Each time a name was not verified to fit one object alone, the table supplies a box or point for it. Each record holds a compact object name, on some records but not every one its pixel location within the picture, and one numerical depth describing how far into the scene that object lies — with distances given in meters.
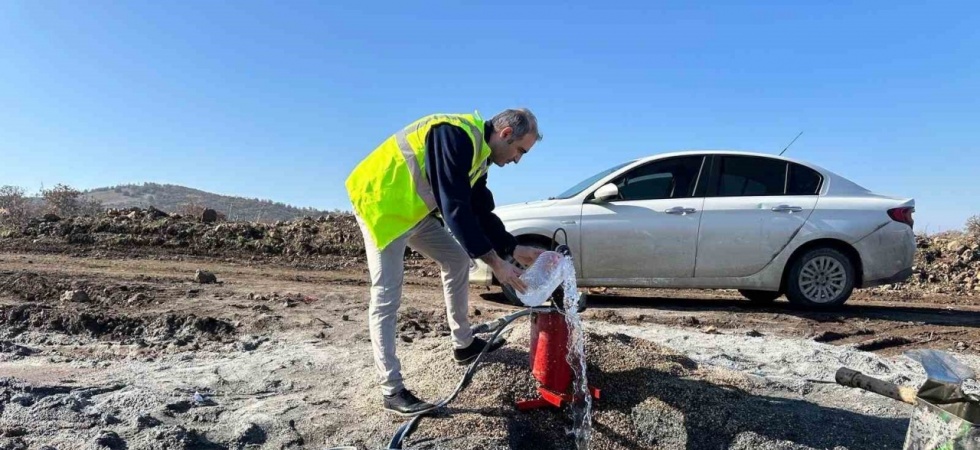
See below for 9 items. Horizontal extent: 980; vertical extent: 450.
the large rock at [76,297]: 6.86
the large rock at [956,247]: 11.20
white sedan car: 6.98
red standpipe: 3.52
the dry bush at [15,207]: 14.75
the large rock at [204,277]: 8.23
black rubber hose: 3.21
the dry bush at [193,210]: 15.52
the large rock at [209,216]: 13.75
